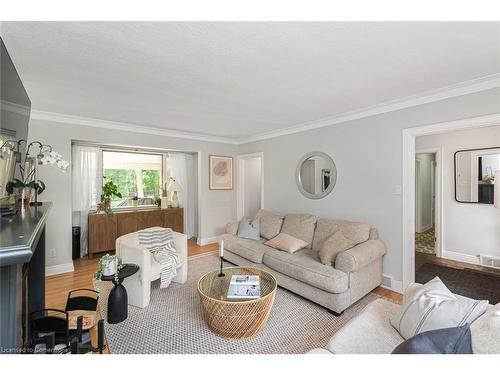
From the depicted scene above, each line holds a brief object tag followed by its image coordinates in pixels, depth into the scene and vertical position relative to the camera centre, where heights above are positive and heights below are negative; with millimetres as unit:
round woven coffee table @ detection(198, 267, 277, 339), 1813 -1014
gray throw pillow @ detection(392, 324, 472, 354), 779 -552
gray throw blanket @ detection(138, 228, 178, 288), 2648 -777
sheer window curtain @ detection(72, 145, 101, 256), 3932 +69
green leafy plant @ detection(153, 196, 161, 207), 4950 -292
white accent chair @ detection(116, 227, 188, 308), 2367 -889
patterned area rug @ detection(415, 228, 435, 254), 4320 -1144
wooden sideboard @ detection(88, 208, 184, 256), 3924 -669
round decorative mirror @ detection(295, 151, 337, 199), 3432 +203
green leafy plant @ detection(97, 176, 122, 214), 4145 -134
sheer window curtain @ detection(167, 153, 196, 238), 5090 +153
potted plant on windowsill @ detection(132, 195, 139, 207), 4773 -281
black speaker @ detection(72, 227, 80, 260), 3854 -935
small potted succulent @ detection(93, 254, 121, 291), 2129 -749
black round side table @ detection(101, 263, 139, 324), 2117 -1068
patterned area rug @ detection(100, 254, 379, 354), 1787 -1254
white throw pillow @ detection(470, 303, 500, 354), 899 -609
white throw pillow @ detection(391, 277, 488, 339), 1123 -644
